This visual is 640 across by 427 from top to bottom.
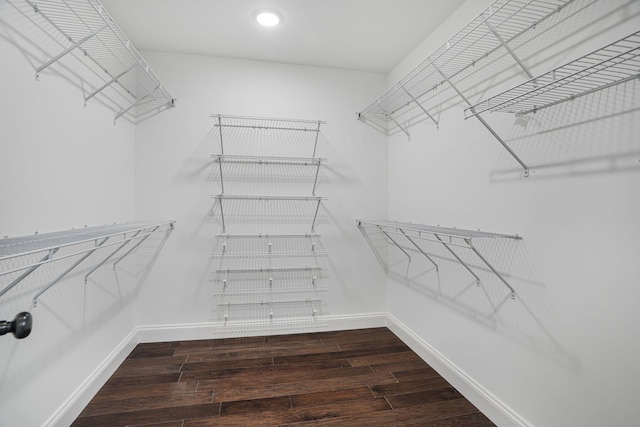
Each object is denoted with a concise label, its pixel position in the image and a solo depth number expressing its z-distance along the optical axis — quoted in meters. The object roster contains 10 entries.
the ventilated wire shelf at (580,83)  1.06
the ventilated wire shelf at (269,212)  2.61
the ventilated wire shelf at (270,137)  2.60
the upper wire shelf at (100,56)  1.38
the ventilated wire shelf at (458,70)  1.39
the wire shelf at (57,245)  0.97
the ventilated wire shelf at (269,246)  2.59
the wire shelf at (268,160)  2.57
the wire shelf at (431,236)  1.51
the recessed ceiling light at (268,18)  1.97
